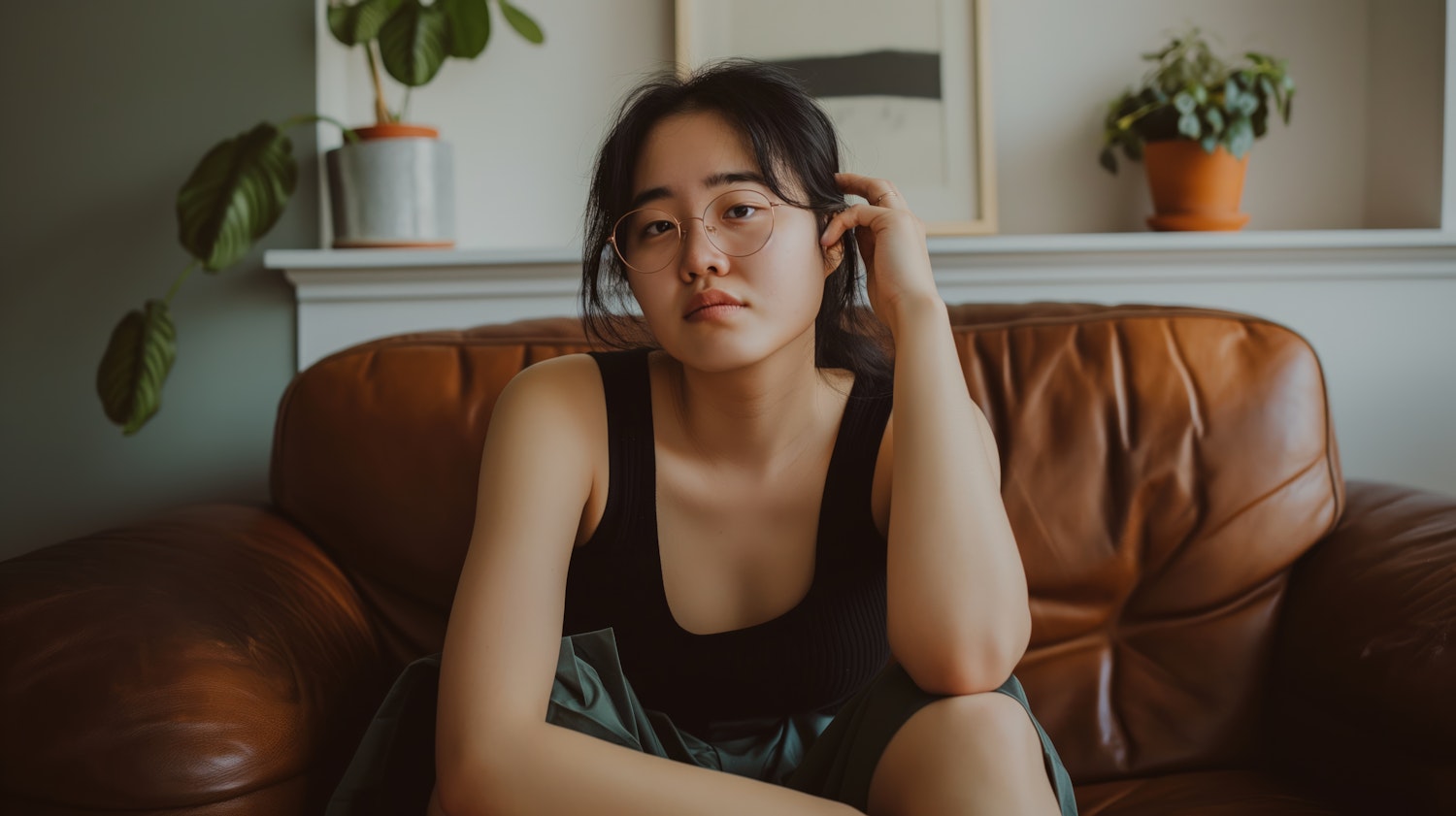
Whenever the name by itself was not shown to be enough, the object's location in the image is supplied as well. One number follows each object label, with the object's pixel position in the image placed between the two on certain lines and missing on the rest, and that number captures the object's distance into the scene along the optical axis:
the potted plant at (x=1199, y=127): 1.91
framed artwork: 2.08
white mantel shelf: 1.93
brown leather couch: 1.18
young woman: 0.98
